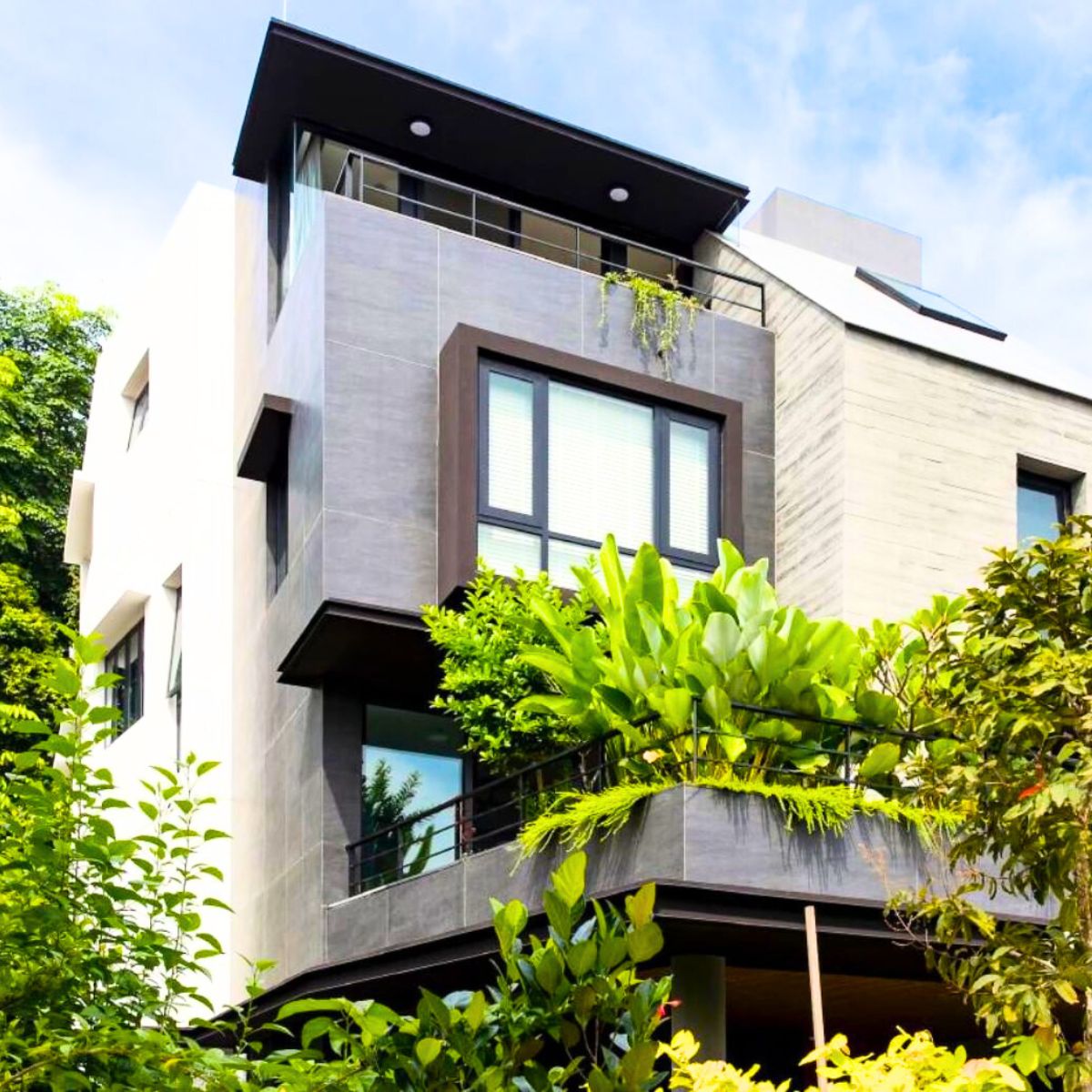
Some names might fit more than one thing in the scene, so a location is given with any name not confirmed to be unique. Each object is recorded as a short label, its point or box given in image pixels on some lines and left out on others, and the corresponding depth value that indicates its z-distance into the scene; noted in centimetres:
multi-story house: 1306
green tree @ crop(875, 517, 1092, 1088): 690
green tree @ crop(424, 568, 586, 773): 1225
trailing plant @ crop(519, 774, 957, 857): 1024
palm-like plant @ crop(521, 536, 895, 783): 1052
